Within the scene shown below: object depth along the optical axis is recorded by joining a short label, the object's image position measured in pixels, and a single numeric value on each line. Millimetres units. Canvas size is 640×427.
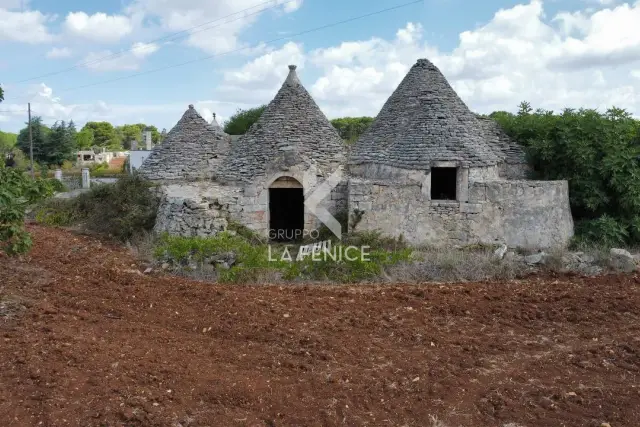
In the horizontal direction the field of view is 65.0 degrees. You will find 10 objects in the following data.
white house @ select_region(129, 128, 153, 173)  28750
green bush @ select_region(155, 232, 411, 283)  8500
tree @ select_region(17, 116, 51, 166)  37281
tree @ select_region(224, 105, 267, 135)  27766
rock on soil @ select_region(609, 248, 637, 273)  8836
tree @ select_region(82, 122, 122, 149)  63781
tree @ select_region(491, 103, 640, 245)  10516
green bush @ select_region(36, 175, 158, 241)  11797
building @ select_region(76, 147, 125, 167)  42656
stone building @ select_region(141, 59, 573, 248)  10422
